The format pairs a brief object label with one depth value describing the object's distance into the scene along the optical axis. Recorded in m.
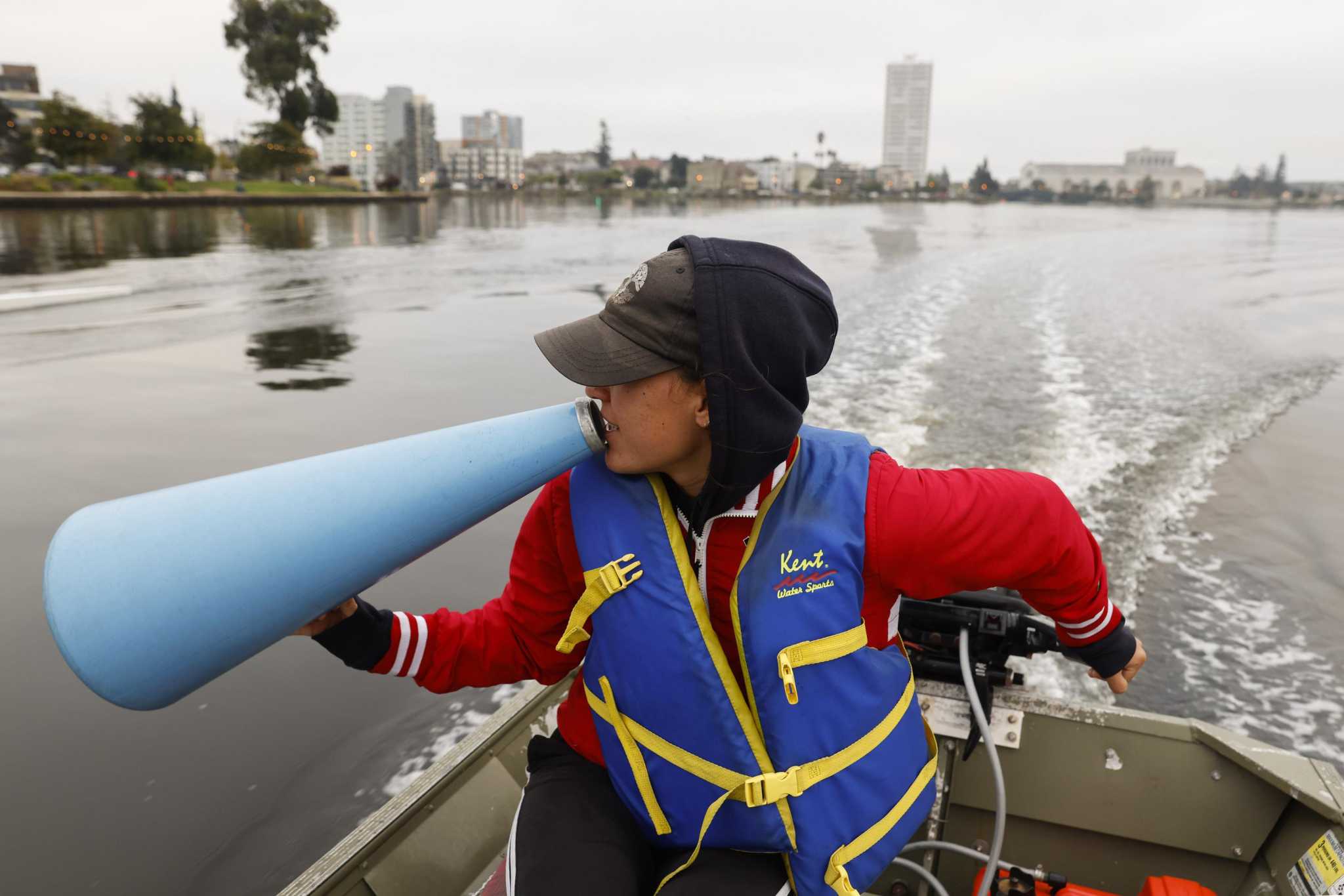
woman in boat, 1.40
